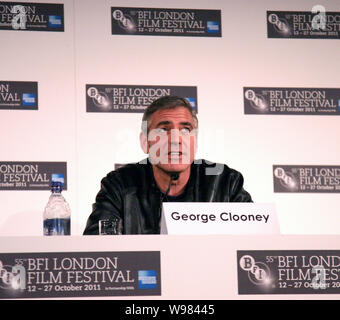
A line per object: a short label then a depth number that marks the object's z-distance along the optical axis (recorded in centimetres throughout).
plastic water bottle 541
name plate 481
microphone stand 679
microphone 601
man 686
